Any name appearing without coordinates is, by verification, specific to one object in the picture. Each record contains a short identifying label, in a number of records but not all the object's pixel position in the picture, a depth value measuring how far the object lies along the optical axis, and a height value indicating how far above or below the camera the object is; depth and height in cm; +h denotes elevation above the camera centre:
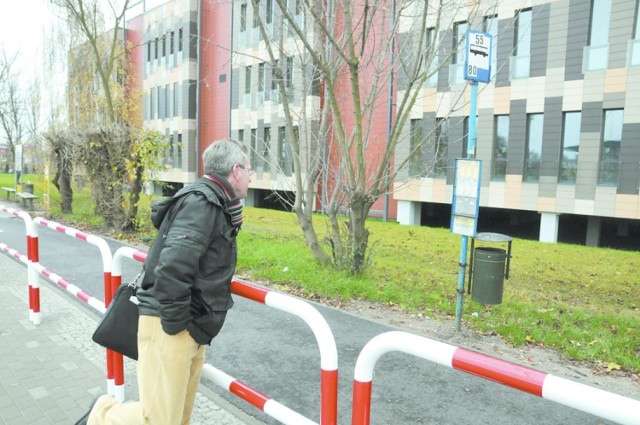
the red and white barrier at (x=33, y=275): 552 -131
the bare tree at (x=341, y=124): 736 +70
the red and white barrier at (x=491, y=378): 141 -65
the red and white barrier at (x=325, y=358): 212 -81
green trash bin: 667 -139
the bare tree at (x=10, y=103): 3011 +330
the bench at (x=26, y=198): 2057 -181
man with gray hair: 230 -56
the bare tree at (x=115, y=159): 1291 -1
